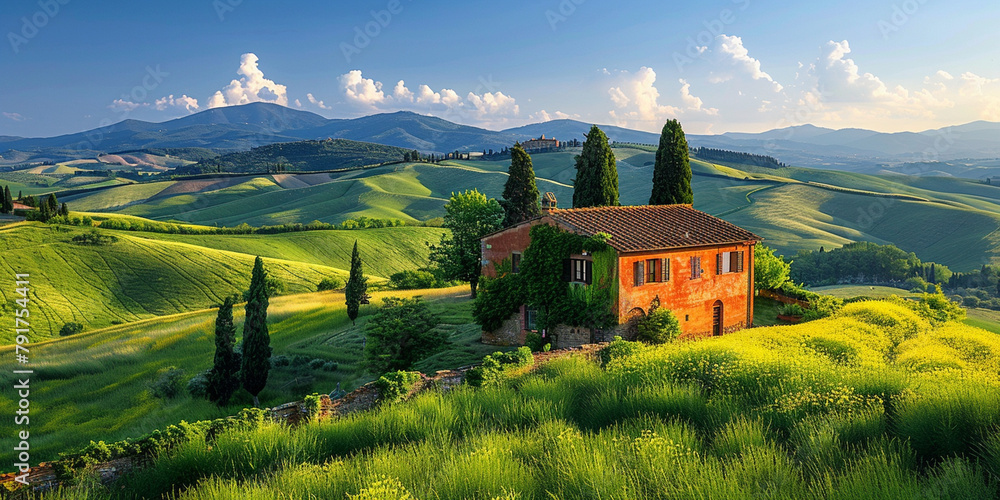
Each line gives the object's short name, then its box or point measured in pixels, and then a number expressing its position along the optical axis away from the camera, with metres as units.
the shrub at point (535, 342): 28.09
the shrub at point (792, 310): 36.28
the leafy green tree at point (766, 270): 40.38
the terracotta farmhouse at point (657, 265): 27.20
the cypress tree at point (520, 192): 42.16
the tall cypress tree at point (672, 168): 42.00
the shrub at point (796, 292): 37.94
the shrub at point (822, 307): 33.95
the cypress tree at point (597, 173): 40.75
